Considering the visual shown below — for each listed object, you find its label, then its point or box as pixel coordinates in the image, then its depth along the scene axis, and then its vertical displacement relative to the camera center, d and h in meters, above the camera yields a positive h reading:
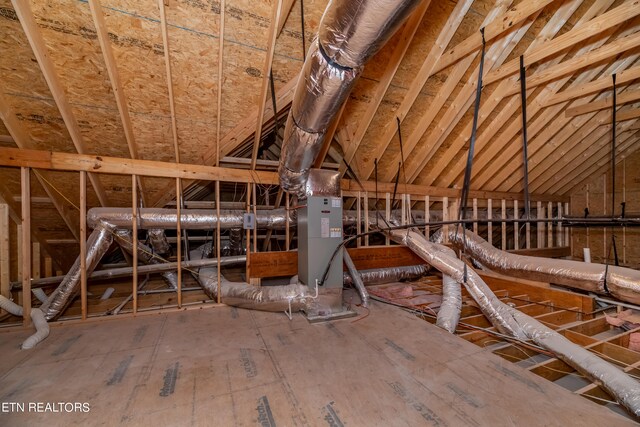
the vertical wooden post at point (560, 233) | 6.20 -0.50
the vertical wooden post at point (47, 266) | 4.02 -0.74
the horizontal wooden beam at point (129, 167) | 2.60 +0.56
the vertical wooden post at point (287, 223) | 3.79 -0.12
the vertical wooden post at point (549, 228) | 5.95 -0.37
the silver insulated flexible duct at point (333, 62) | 1.36 +0.98
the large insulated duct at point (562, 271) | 2.20 -0.61
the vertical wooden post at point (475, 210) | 4.98 +0.04
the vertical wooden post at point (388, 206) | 4.39 +0.13
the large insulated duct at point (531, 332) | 1.52 -0.96
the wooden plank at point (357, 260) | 3.63 -0.69
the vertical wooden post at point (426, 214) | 4.58 -0.02
